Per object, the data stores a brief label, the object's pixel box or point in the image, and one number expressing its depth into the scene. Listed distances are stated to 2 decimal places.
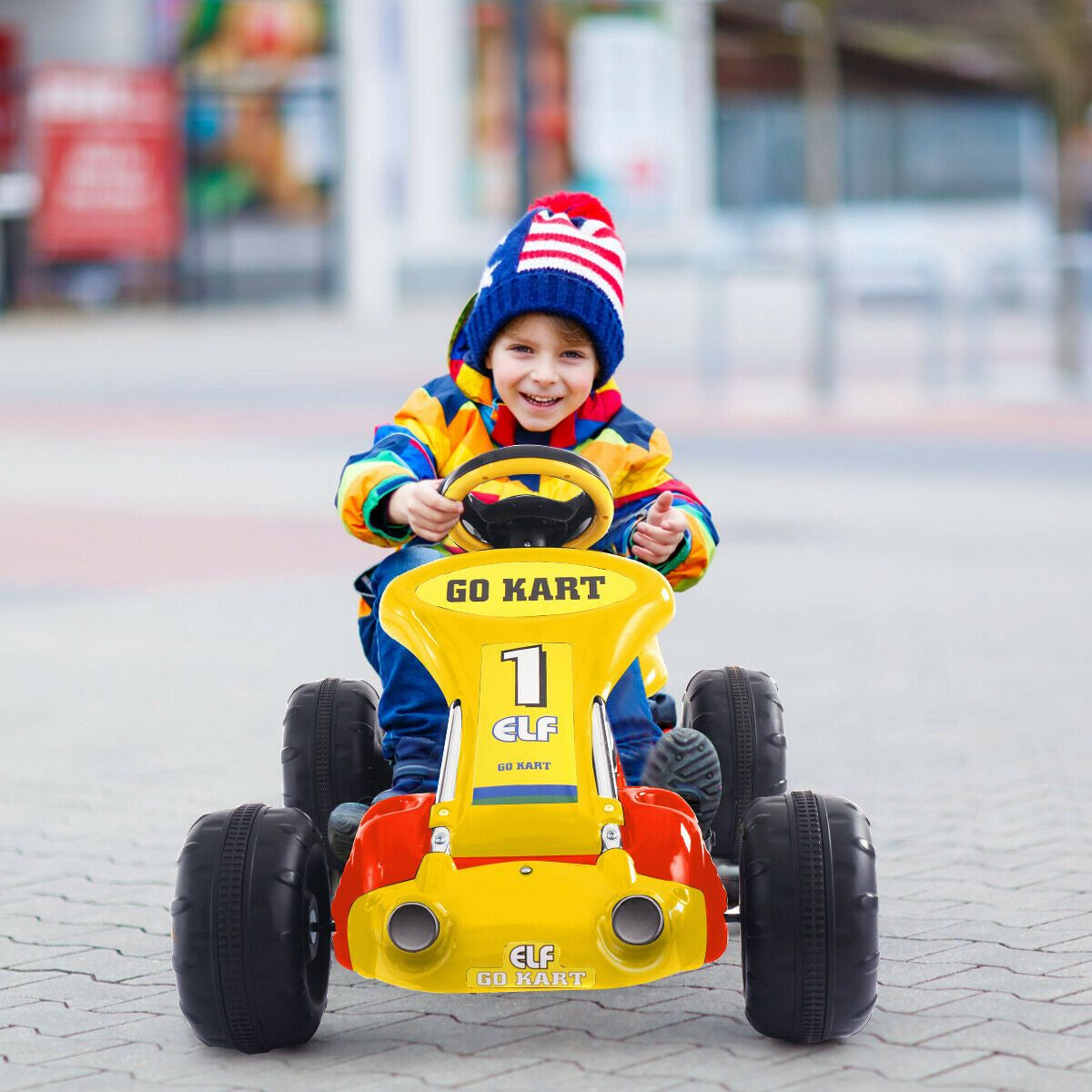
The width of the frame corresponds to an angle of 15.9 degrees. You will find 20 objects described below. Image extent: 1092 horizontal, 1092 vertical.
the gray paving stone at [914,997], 6.61
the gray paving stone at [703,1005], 6.55
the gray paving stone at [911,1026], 6.30
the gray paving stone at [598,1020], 6.40
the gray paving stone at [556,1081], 5.87
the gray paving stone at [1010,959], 6.98
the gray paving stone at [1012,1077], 5.83
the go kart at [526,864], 5.92
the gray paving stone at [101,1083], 5.99
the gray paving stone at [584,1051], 6.10
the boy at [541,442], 6.81
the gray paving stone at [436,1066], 5.98
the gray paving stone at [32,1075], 6.03
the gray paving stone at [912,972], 6.88
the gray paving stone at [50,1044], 6.29
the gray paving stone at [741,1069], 5.92
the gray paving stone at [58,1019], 6.56
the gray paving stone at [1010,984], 6.70
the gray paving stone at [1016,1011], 6.40
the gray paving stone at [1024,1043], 6.06
